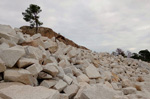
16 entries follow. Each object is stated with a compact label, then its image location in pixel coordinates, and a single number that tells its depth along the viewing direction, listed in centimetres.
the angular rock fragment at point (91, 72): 368
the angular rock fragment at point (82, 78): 312
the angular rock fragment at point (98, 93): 193
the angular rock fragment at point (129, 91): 288
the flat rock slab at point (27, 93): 155
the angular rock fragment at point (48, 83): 218
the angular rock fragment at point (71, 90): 227
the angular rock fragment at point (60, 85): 224
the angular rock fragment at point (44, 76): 232
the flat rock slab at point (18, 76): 196
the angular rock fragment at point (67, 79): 260
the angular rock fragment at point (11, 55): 210
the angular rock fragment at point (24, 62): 218
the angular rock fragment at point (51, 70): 238
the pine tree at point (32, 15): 2272
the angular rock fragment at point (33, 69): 214
